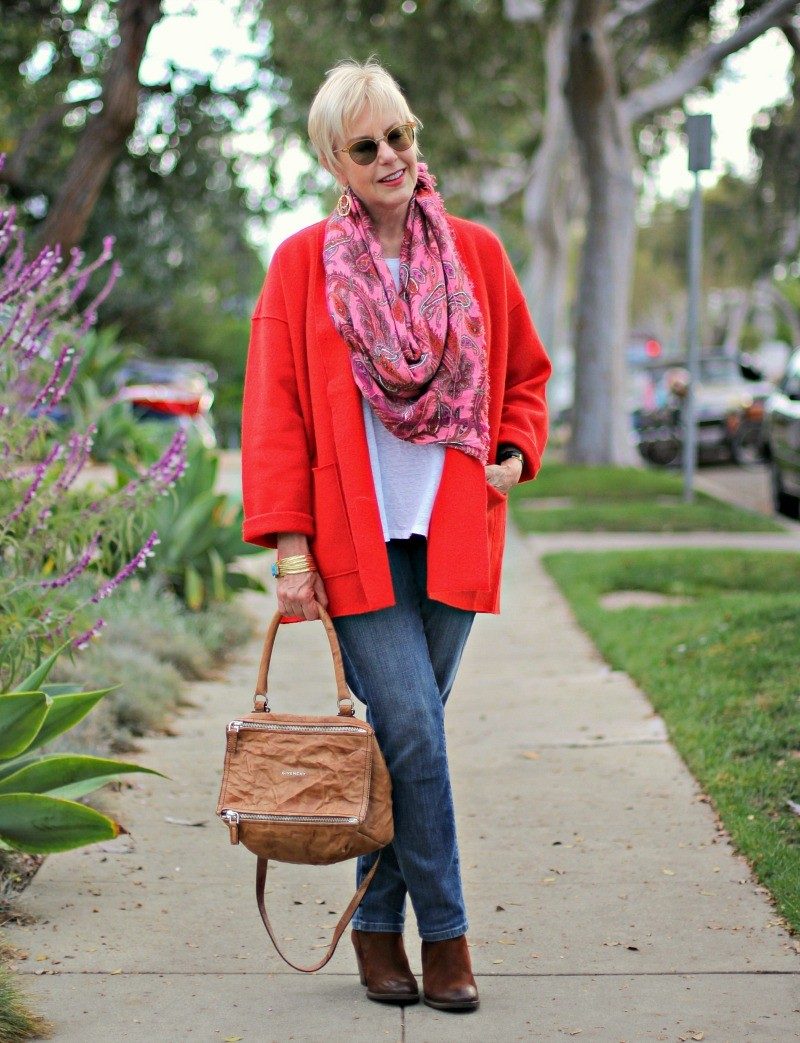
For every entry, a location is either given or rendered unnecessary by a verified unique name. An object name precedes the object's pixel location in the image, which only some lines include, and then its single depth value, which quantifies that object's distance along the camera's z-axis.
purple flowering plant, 4.16
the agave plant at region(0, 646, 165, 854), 3.56
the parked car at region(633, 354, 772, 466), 21.25
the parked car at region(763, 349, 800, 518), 13.95
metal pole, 13.54
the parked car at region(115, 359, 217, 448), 13.72
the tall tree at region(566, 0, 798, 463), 17.20
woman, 3.11
